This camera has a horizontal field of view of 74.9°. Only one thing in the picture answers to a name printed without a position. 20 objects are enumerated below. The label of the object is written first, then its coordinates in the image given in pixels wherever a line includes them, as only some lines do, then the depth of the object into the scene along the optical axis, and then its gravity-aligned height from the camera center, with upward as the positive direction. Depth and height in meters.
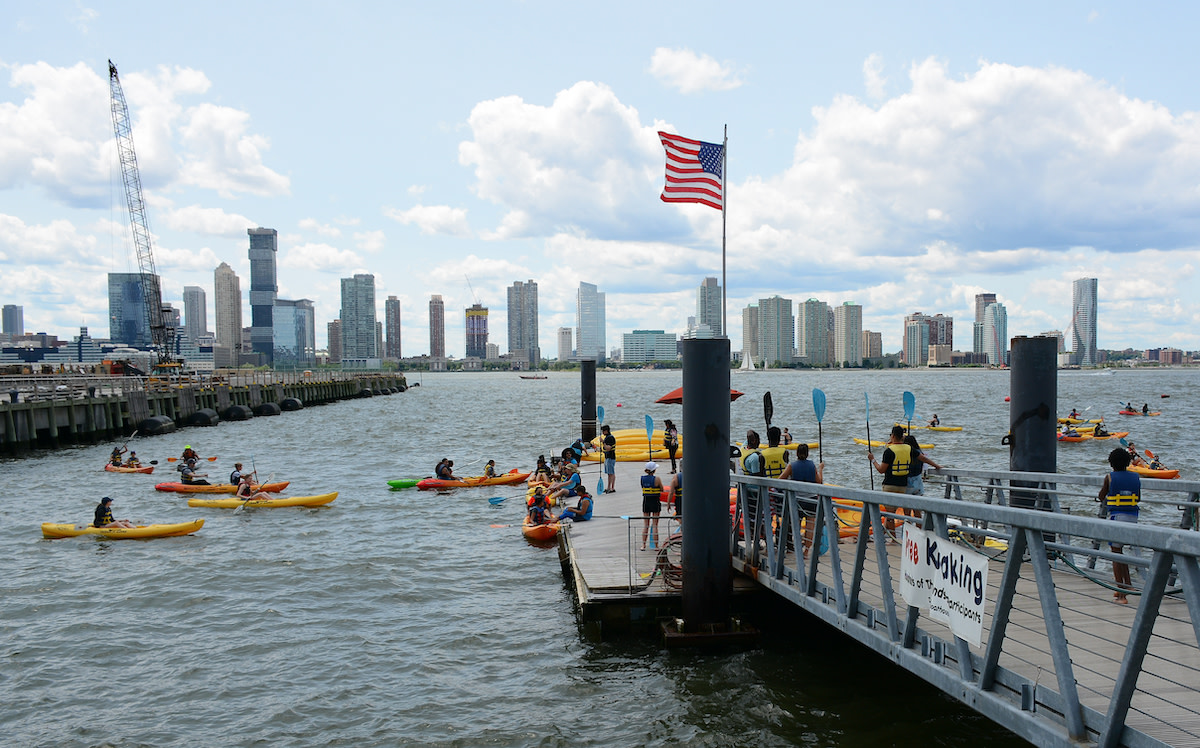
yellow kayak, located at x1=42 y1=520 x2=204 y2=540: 21.45 -4.60
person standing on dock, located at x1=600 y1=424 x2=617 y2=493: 21.52 -2.92
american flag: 14.56 +3.50
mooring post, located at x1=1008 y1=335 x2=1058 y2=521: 12.04 -0.87
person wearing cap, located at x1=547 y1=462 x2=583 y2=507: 21.39 -3.62
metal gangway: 4.82 -2.60
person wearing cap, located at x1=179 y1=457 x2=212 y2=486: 28.97 -4.30
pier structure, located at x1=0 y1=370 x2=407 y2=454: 41.72 -2.80
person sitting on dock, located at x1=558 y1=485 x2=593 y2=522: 18.16 -3.59
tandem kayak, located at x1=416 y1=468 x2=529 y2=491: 29.42 -4.64
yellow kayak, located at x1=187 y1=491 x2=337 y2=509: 25.75 -4.64
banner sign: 6.18 -1.93
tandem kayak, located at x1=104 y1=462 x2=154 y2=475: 33.53 -4.56
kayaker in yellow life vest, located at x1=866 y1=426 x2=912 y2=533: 11.64 -1.68
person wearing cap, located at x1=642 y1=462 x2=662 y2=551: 14.67 -2.71
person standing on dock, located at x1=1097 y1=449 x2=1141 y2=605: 9.14 -1.67
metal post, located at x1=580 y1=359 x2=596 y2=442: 36.44 -2.00
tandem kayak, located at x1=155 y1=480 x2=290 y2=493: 27.69 -4.60
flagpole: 14.51 +3.65
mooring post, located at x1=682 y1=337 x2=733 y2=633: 10.92 -1.57
